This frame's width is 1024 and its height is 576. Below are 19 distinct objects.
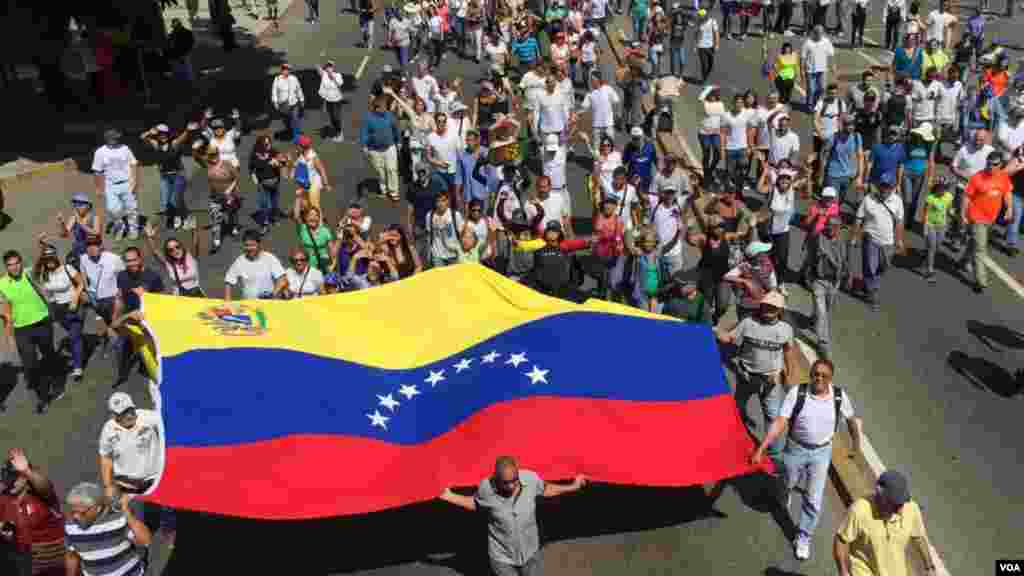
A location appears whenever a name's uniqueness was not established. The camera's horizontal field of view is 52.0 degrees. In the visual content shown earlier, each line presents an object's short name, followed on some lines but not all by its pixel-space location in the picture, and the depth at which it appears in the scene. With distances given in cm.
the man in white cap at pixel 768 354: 959
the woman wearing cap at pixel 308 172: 1509
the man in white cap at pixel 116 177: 1598
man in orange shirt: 1406
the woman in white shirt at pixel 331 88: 2041
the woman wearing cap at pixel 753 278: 1108
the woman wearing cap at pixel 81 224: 1421
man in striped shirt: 740
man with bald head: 758
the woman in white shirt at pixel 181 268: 1217
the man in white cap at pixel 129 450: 853
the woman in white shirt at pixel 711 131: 1683
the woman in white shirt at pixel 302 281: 1174
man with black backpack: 852
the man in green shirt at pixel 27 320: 1189
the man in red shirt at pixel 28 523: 795
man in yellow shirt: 704
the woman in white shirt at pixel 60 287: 1238
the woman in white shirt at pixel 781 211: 1345
